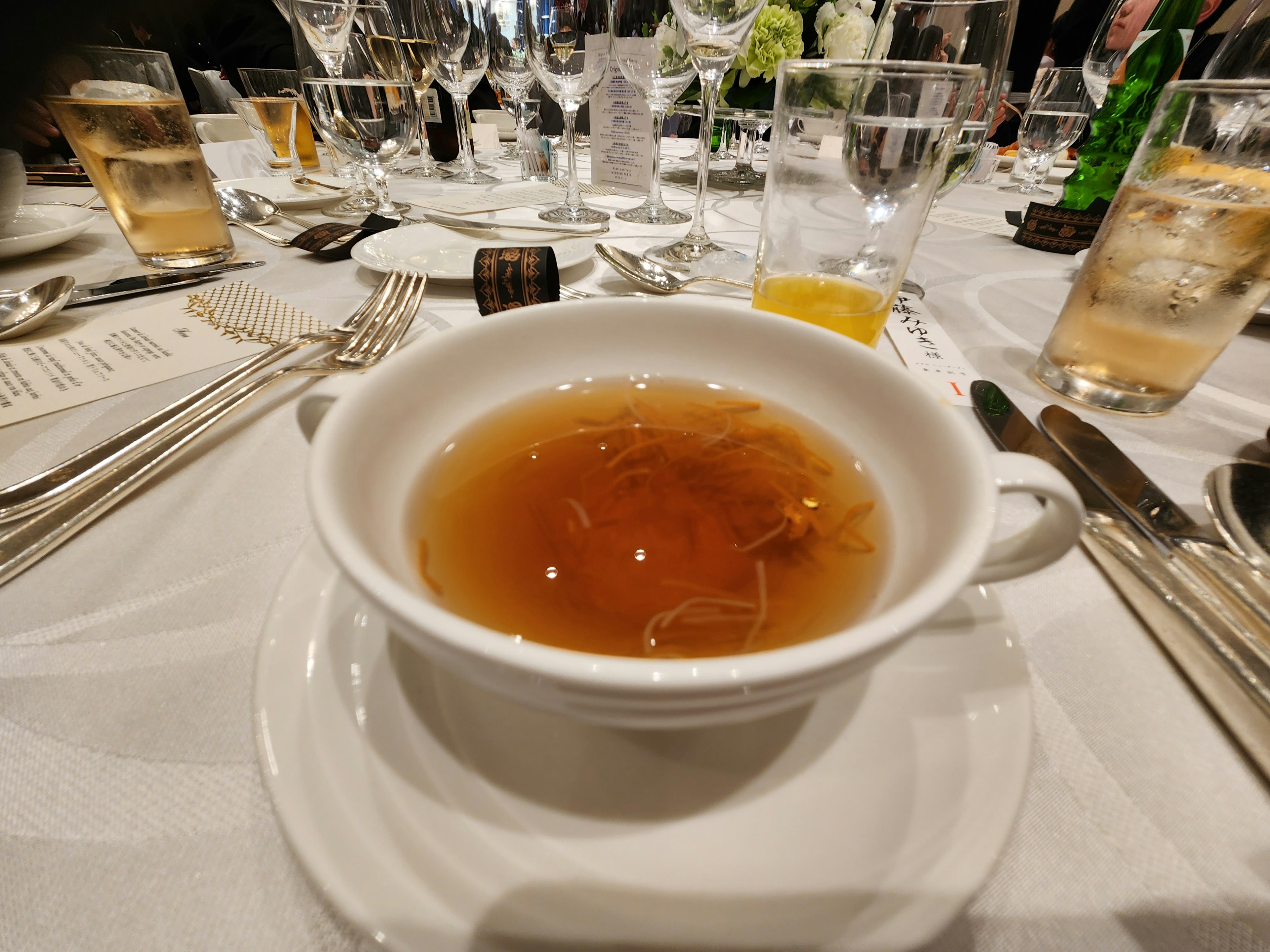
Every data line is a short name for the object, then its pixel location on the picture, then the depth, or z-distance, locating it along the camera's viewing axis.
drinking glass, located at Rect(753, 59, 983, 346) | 0.29
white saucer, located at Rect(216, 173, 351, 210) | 0.48
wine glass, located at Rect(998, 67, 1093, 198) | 0.62
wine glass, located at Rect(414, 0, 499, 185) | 0.50
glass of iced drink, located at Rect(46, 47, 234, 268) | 0.32
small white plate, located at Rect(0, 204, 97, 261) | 0.35
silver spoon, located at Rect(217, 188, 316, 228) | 0.45
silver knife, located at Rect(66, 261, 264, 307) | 0.32
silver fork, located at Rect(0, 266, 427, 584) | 0.21
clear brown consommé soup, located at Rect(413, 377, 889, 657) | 0.21
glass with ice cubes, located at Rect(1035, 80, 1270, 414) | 0.25
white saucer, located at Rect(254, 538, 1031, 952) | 0.12
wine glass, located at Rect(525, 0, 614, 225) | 0.44
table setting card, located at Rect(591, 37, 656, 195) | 0.48
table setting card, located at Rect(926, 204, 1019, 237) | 0.50
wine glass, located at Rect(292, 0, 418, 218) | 0.44
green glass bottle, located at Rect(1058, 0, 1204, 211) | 0.44
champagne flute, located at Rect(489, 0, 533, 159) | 0.50
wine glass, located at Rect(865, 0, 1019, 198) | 0.39
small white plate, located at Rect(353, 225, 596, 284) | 0.36
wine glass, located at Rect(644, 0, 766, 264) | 0.36
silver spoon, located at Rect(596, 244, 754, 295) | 0.35
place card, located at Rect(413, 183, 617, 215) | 0.48
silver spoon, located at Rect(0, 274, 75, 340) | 0.29
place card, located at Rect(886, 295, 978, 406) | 0.29
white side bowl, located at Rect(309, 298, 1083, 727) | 0.11
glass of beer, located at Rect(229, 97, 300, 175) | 0.54
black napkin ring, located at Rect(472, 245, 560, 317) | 0.31
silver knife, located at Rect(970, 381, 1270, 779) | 0.17
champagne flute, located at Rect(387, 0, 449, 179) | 0.55
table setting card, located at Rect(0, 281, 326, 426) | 0.27
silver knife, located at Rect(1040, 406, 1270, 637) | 0.19
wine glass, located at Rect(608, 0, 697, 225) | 0.41
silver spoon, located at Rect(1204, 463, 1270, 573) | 0.21
